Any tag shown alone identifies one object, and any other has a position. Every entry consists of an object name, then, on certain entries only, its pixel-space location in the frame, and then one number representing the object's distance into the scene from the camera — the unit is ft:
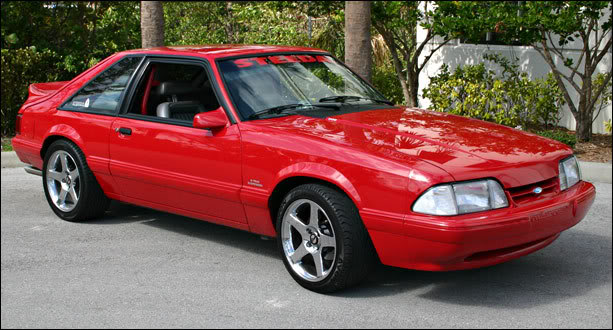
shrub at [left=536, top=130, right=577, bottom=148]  31.94
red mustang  15.35
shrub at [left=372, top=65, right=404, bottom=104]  46.65
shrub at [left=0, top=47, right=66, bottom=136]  38.14
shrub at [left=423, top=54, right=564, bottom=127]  36.40
